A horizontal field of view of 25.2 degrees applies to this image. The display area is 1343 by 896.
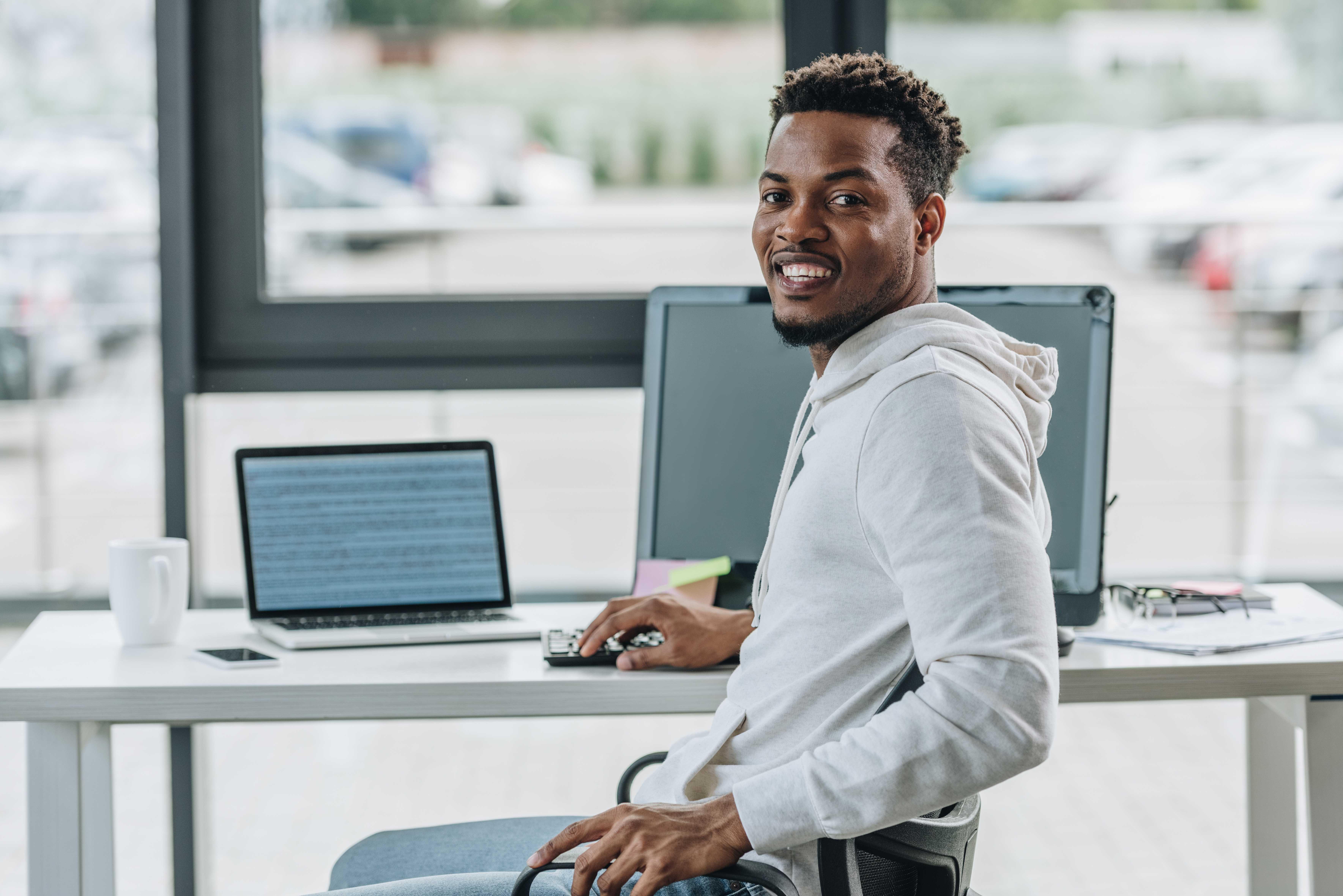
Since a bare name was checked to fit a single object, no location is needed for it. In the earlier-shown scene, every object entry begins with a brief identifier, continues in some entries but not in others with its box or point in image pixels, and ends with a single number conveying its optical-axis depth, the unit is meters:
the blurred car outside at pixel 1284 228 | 5.53
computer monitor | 3.63
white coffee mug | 3.48
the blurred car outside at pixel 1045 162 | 5.36
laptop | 3.57
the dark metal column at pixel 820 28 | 3.90
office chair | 2.98
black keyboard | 3.39
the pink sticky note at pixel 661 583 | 3.57
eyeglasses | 3.58
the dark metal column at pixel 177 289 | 3.83
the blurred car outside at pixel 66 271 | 5.02
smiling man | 2.89
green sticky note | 3.55
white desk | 3.32
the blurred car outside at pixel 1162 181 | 5.45
